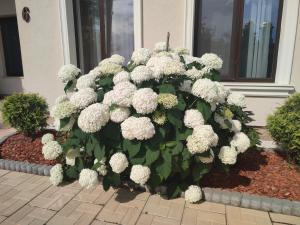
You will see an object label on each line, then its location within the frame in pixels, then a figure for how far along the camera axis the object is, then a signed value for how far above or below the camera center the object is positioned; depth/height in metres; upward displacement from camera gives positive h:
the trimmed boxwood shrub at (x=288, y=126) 2.55 -0.82
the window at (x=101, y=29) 4.88 +0.41
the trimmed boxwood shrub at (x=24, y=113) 3.39 -0.85
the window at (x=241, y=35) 4.02 +0.24
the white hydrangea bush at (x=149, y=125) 2.09 -0.66
